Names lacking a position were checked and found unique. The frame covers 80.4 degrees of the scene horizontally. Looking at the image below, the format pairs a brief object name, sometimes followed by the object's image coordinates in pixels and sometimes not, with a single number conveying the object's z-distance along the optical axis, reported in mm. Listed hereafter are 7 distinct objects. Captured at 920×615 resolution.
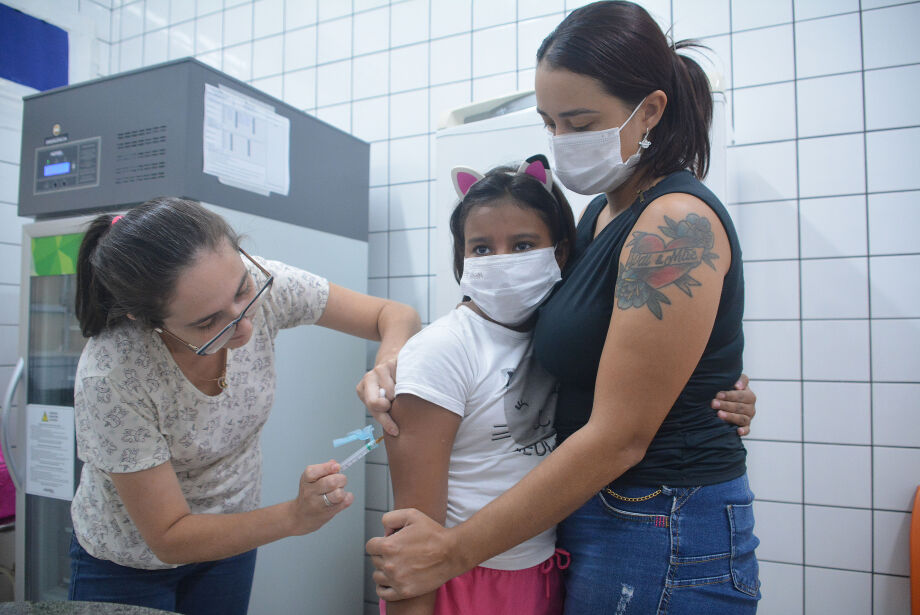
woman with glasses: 883
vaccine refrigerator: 1372
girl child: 794
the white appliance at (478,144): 1501
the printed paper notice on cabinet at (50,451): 1487
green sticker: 1478
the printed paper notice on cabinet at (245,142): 1395
